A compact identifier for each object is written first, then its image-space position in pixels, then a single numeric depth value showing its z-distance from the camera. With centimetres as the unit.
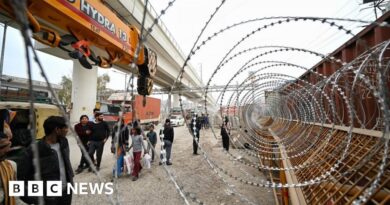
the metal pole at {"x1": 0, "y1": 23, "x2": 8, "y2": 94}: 568
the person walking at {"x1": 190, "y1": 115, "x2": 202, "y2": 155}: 983
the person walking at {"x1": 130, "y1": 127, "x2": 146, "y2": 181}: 602
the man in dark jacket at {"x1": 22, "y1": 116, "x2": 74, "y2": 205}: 244
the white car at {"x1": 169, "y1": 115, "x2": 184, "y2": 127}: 3078
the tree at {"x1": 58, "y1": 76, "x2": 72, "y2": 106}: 3262
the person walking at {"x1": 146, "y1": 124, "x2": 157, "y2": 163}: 775
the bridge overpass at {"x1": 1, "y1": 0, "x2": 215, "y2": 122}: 1008
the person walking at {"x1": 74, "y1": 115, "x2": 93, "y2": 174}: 654
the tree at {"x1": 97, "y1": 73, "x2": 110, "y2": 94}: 4138
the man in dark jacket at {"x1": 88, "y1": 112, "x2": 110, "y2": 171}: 659
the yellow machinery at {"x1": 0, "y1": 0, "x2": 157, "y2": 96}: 237
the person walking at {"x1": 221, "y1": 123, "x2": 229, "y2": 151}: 991
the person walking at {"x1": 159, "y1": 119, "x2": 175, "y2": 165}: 793
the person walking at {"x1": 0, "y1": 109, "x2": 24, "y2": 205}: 198
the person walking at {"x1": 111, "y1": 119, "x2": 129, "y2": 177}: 608
